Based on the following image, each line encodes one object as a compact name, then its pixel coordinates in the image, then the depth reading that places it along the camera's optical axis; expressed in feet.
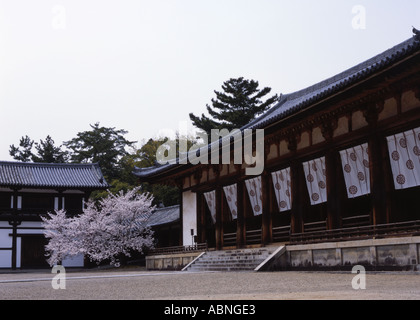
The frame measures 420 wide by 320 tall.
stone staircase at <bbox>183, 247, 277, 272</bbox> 61.72
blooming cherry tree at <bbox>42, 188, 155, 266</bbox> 106.22
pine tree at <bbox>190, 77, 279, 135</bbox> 154.51
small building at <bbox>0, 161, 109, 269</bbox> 123.65
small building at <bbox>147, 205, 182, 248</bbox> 114.62
